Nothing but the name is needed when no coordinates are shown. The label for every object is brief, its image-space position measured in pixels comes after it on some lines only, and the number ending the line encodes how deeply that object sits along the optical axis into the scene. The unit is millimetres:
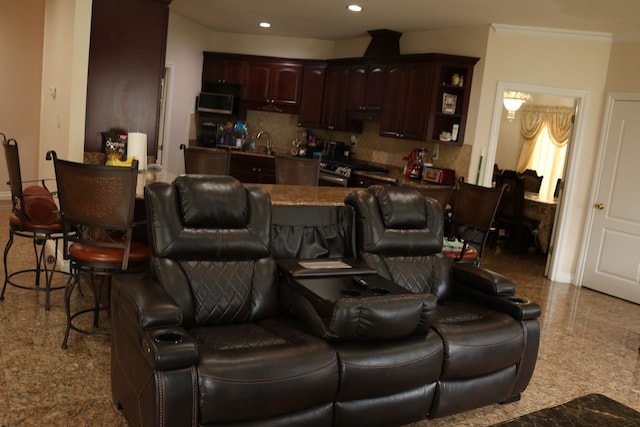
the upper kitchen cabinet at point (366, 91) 7477
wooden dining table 7871
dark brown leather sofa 2311
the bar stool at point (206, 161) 4844
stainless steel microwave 8703
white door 6105
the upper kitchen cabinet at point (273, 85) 8648
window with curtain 10398
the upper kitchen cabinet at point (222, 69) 8828
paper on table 3105
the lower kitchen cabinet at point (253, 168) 8367
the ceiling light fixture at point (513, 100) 8781
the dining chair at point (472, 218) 4207
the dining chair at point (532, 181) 9836
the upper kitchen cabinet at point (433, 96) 6645
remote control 2895
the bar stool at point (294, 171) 5070
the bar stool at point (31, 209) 3750
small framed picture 6742
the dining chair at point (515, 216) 7992
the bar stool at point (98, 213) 3061
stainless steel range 7361
